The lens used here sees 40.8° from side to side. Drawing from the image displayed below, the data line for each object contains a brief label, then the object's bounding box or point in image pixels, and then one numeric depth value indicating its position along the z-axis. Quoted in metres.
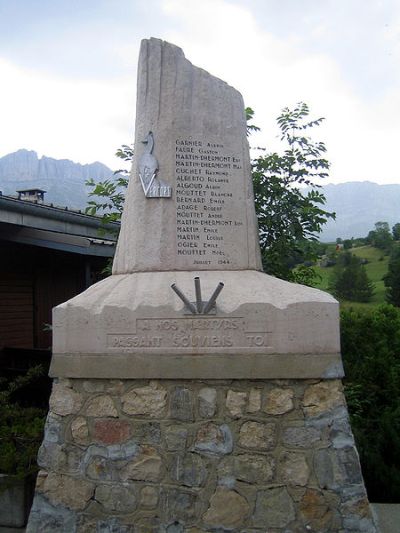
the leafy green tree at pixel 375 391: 5.20
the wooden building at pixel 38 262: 8.45
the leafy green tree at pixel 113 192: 6.39
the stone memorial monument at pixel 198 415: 3.46
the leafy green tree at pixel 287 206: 6.02
